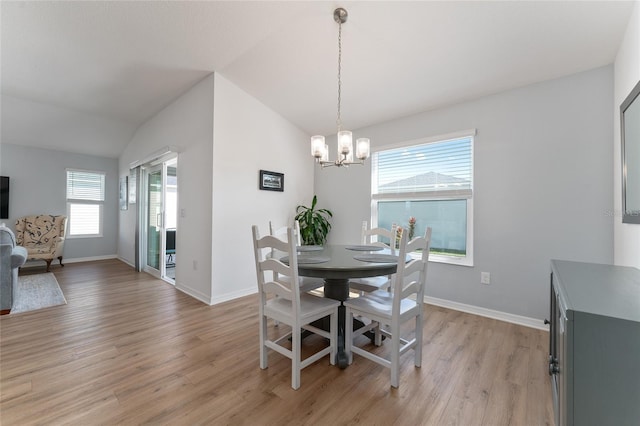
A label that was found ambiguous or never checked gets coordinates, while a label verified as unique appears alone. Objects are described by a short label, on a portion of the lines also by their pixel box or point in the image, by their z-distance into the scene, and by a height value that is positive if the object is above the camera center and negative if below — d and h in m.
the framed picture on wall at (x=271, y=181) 3.80 +0.49
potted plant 4.14 -0.17
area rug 3.07 -1.10
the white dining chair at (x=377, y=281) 2.39 -0.62
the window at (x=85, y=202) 5.74 +0.21
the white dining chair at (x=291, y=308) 1.67 -0.66
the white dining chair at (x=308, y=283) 2.36 -0.64
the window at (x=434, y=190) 3.10 +0.33
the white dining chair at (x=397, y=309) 1.68 -0.65
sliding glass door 4.47 -0.13
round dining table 1.76 -0.35
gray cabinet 0.90 -0.52
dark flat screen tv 4.88 +0.25
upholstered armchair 4.81 -0.47
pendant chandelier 2.16 +0.57
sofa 2.79 -0.64
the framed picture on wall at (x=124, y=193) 5.71 +0.42
